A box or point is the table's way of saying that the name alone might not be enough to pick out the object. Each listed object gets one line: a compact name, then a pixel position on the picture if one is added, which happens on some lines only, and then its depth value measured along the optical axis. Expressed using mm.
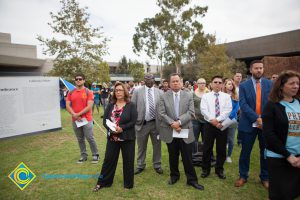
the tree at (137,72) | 49641
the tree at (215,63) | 25594
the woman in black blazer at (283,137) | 2477
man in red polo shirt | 5069
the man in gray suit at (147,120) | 4602
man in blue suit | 3783
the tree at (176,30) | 27609
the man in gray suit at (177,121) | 3883
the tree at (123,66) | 68031
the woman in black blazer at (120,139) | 3855
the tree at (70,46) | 13023
